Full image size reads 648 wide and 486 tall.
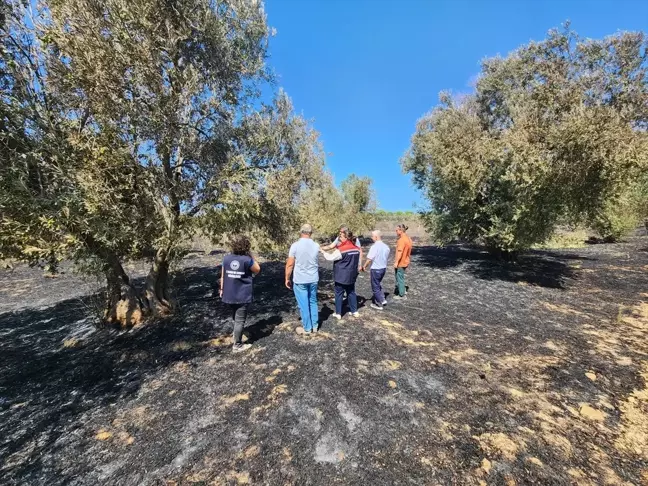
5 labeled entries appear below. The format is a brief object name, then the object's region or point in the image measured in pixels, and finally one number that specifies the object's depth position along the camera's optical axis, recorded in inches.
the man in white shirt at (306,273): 280.4
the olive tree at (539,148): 412.5
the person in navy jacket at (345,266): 311.1
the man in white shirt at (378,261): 362.6
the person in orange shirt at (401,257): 411.2
